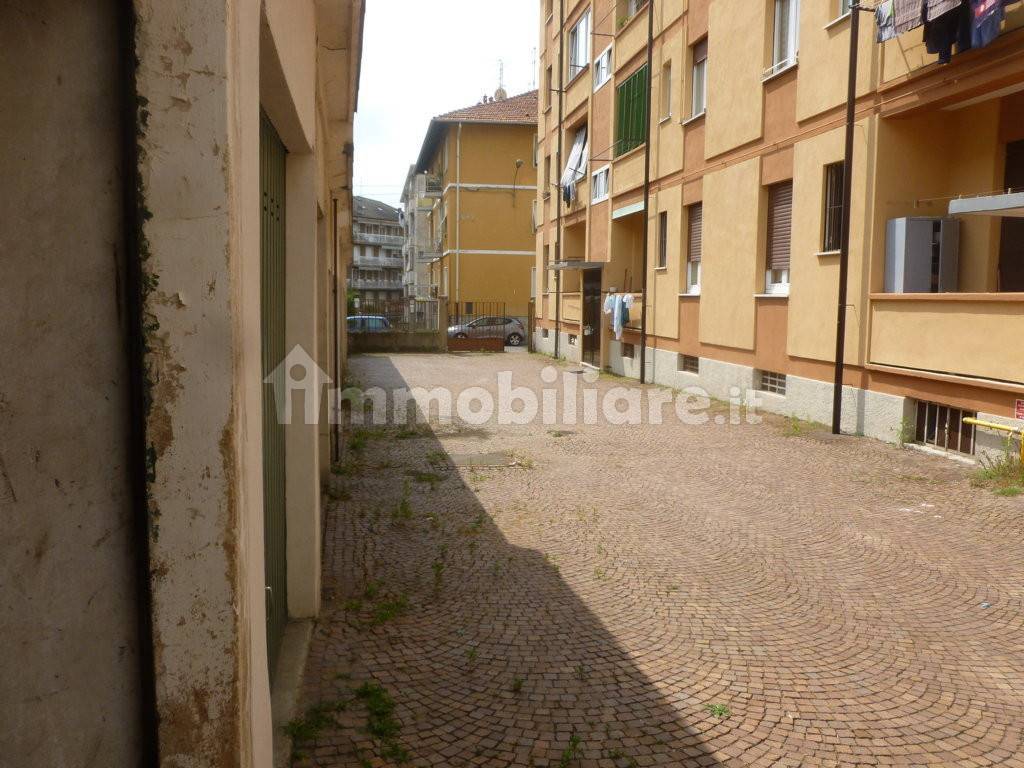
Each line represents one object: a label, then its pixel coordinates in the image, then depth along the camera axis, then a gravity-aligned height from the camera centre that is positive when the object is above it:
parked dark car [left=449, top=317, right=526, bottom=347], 32.28 -0.68
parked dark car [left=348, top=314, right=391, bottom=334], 29.69 -0.45
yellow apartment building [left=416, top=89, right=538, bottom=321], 38.78 +5.40
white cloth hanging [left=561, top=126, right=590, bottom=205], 23.55 +4.39
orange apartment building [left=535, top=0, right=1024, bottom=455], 9.12 +1.61
